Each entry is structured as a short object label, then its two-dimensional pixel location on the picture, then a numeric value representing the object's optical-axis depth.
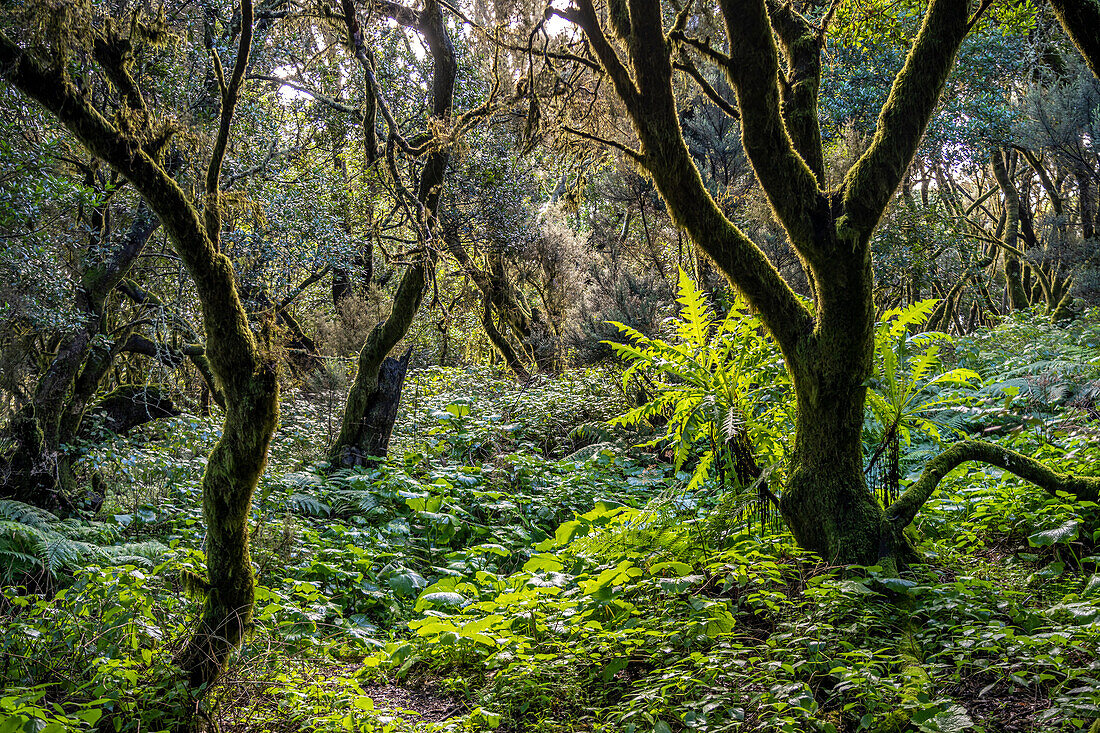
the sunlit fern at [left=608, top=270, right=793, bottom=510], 4.13
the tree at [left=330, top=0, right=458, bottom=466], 7.85
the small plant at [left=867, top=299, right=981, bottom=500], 3.63
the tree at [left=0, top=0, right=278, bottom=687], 3.00
